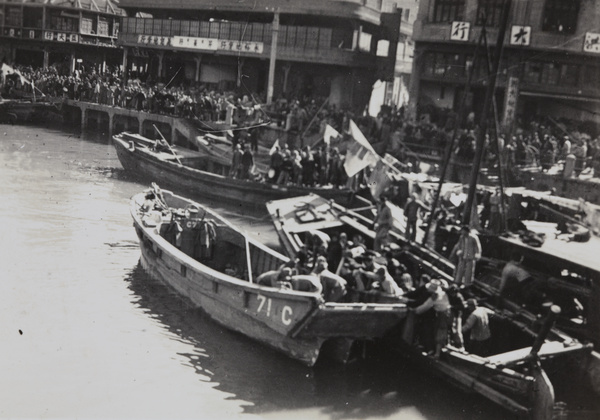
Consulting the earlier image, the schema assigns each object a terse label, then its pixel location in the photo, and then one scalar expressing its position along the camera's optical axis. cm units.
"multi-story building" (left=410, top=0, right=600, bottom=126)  2981
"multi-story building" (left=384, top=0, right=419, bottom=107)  4609
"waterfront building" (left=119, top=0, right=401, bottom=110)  3669
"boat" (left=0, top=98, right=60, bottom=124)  3953
